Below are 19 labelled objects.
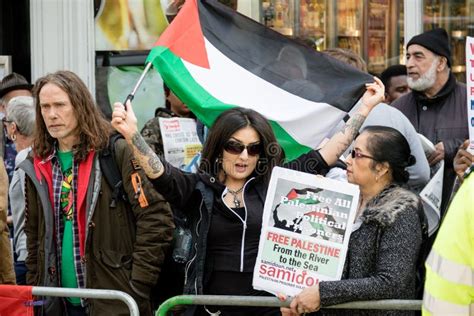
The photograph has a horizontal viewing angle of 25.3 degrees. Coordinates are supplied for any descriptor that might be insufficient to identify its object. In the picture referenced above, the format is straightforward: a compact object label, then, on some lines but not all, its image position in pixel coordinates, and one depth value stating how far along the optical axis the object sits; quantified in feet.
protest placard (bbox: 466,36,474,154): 19.12
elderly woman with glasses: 16.58
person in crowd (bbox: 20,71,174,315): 19.53
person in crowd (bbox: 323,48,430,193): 20.16
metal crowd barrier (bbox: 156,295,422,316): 16.66
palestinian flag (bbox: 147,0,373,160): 19.79
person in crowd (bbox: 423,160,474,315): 10.85
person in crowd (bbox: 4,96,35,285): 22.86
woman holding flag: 17.67
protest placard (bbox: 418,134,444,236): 20.21
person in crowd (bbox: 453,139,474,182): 20.47
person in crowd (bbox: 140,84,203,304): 20.72
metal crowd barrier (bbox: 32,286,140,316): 17.30
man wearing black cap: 23.12
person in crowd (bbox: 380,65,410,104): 27.99
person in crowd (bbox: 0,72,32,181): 27.94
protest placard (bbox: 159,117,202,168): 23.22
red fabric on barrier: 18.54
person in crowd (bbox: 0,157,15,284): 20.66
